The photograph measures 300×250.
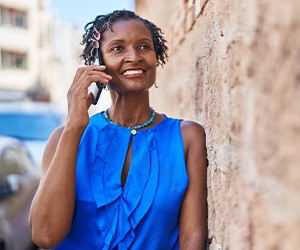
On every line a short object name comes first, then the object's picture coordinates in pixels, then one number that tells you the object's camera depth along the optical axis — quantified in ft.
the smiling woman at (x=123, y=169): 6.49
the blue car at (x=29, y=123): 27.40
